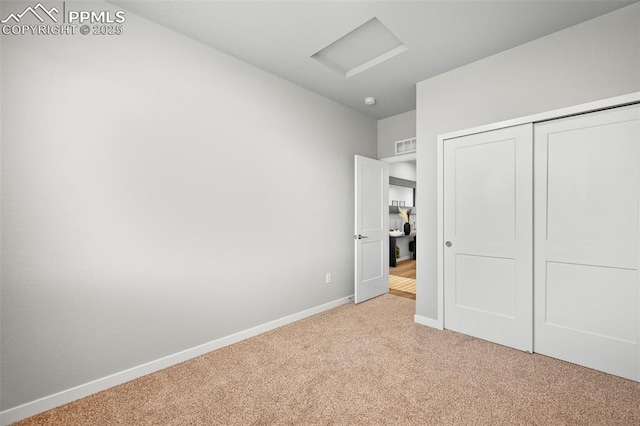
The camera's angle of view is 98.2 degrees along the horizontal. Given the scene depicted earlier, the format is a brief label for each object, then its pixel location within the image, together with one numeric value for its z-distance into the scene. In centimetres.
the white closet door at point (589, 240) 204
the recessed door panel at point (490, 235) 248
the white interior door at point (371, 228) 376
